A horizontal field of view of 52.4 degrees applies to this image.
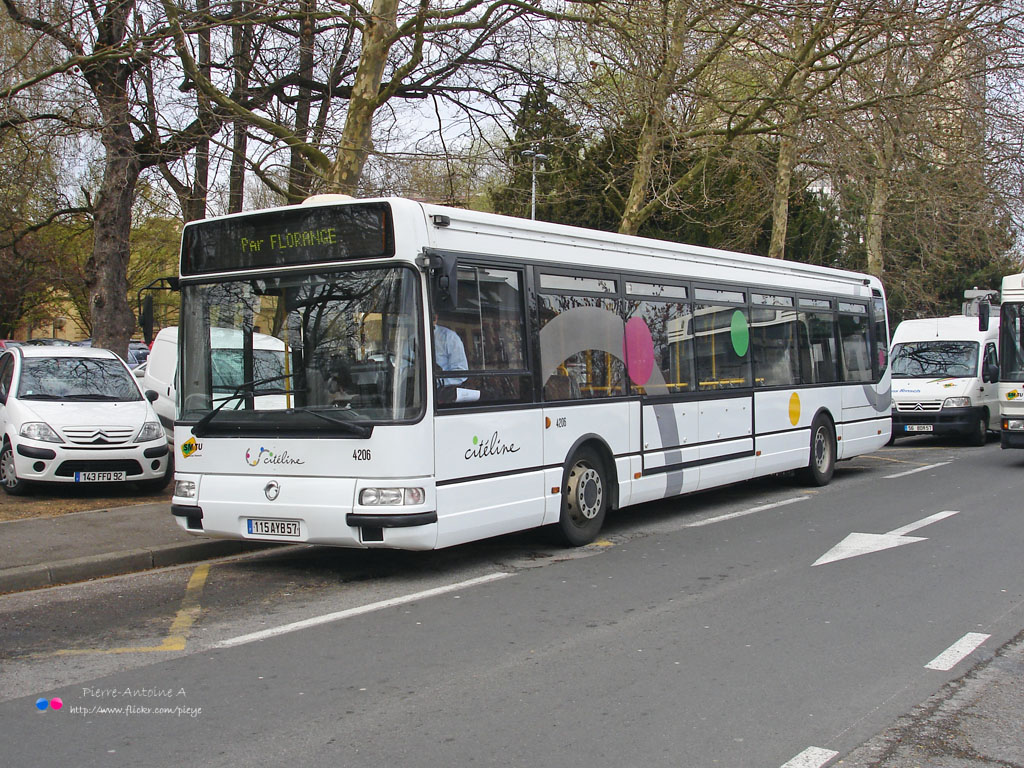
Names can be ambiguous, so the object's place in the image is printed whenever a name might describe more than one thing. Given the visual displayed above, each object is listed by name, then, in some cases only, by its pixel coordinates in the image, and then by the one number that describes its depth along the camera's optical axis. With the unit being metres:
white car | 11.98
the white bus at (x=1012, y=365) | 15.84
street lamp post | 15.95
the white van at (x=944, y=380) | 20.44
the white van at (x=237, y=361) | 8.20
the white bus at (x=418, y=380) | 7.79
